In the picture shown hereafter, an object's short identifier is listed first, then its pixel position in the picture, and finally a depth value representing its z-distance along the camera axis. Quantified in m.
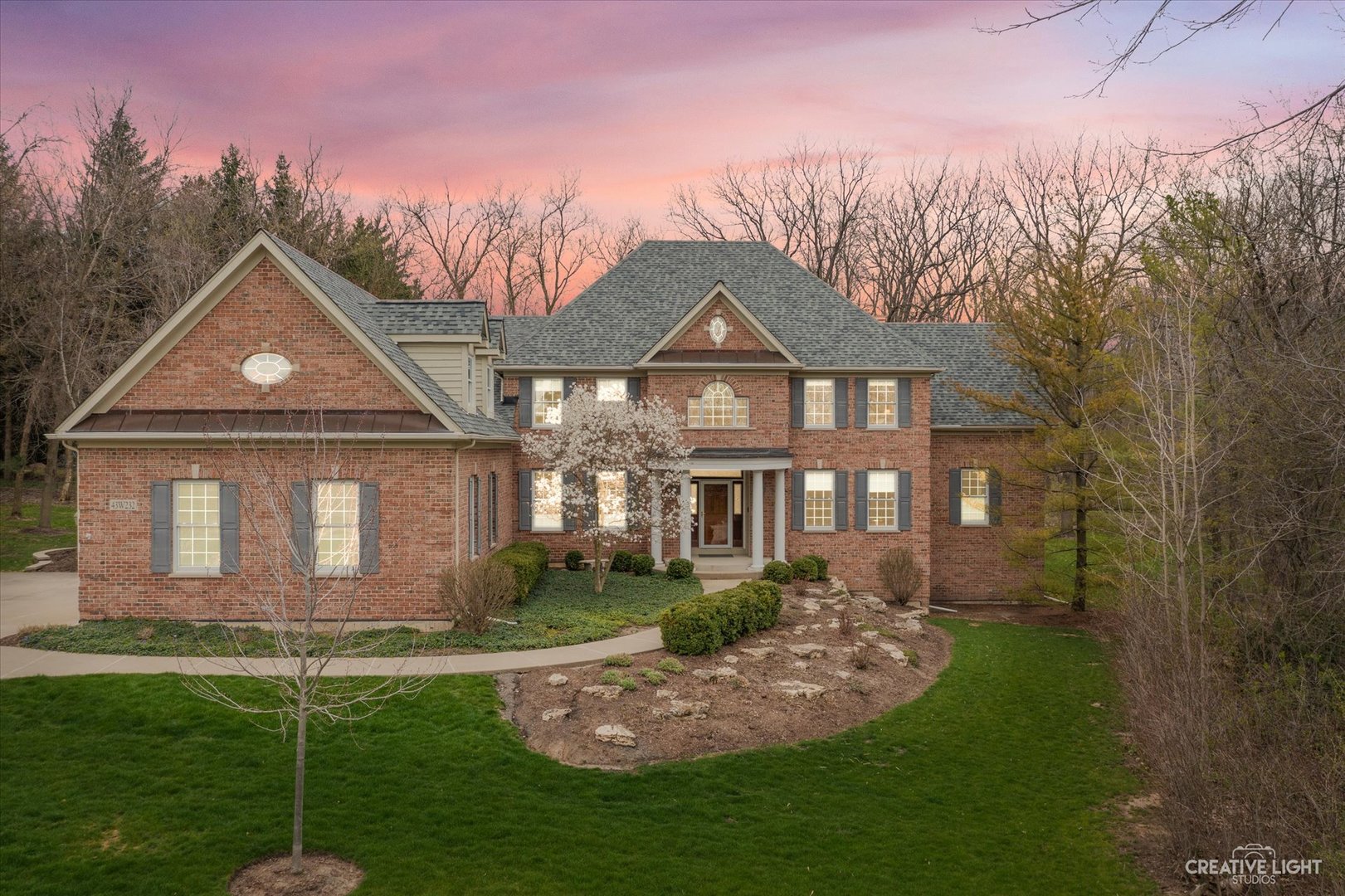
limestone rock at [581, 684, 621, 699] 12.23
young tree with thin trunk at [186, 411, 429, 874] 14.08
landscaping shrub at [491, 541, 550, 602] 17.52
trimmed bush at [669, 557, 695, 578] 21.56
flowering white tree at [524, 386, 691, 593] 19.95
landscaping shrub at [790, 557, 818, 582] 22.81
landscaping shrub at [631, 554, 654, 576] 22.22
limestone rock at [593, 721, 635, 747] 10.89
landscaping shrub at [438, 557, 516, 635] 14.91
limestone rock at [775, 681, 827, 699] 13.23
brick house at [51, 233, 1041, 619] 15.47
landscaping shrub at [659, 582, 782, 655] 14.41
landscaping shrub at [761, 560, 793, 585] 21.84
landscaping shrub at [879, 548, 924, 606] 22.95
